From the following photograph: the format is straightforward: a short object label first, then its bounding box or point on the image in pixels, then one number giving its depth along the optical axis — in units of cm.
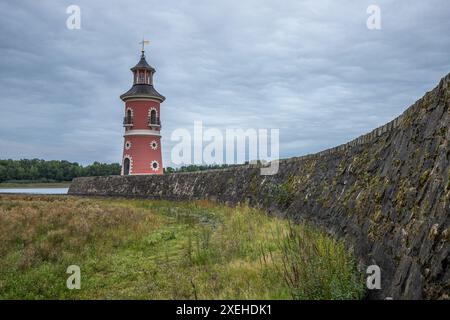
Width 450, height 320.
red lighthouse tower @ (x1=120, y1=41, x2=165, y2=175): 3999
